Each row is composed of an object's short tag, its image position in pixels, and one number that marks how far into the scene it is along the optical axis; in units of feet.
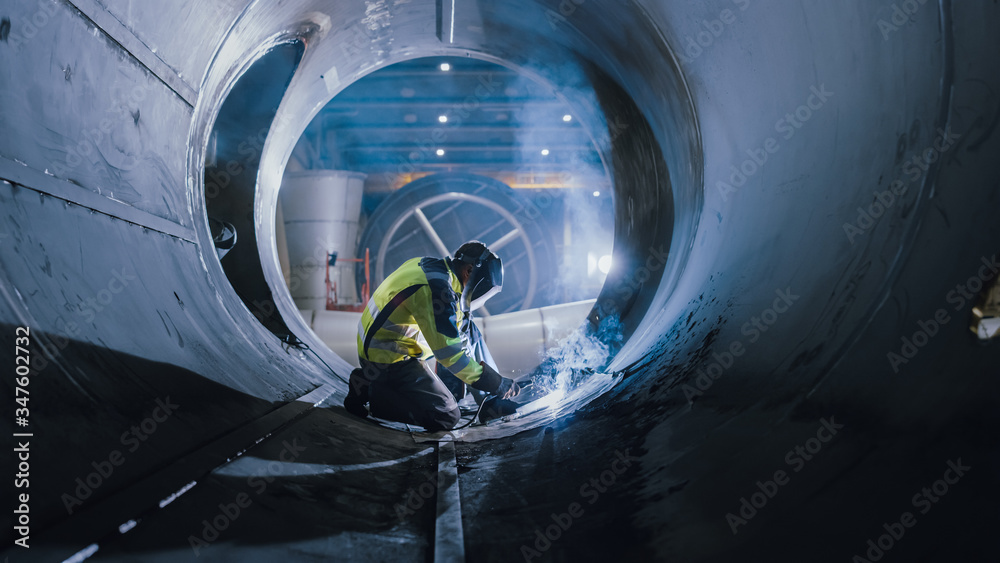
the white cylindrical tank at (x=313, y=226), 26.50
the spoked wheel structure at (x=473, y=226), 26.55
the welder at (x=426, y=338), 10.57
